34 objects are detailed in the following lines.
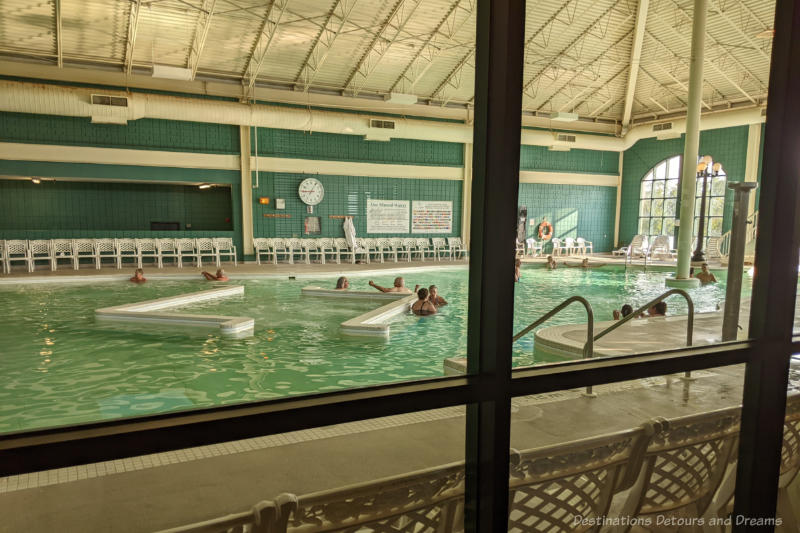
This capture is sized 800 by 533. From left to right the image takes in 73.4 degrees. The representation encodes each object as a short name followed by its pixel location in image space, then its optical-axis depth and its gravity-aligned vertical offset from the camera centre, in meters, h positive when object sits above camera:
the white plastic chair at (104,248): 11.88 -0.75
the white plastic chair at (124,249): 11.98 -0.76
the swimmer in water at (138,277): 10.64 -1.23
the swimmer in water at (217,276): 10.85 -1.22
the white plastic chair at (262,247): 13.72 -0.79
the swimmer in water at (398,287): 9.75 -1.26
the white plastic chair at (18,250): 11.23 -0.77
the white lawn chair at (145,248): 12.20 -0.77
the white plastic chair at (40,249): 11.35 -0.76
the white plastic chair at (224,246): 13.30 -0.76
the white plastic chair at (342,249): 14.42 -0.88
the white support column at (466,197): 16.28 +0.66
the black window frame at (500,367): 0.91 -0.35
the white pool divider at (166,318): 6.91 -1.38
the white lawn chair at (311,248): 14.08 -0.83
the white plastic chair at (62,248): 11.56 -0.75
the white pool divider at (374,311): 6.99 -1.40
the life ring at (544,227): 18.21 -0.32
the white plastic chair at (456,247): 16.05 -0.85
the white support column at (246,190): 13.63 +0.67
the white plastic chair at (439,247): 15.72 -0.86
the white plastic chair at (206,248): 13.14 -0.80
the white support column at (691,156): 9.81 +1.24
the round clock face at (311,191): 14.48 +0.70
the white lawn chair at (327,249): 14.21 -0.86
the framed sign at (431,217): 16.11 +0.04
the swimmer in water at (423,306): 8.50 -1.39
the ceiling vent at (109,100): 11.12 +2.39
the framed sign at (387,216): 15.51 +0.05
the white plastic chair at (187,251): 12.84 -0.87
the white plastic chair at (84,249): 11.65 -0.77
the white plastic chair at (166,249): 12.52 -0.81
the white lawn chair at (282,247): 13.98 -0.79
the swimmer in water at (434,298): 8.86 -1.33
